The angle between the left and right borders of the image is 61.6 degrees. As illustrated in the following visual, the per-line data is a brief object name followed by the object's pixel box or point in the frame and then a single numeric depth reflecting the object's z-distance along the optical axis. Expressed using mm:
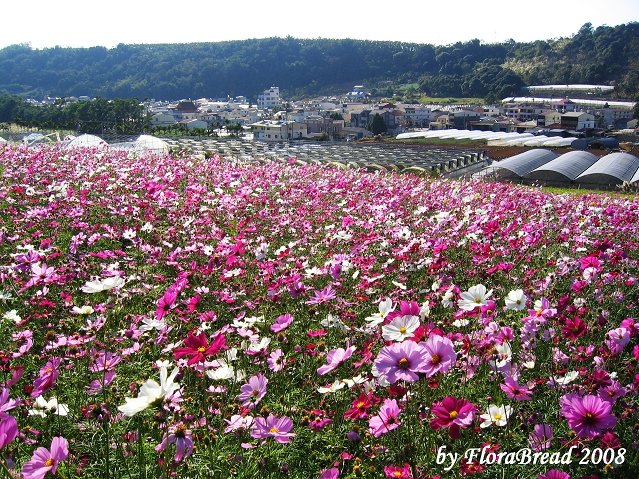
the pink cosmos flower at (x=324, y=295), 2480
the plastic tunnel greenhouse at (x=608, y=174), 23100
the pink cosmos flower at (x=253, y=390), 1894
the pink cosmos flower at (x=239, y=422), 1798
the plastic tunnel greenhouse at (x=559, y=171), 24094
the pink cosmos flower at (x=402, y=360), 1568
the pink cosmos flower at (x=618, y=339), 2219
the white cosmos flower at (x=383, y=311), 2109
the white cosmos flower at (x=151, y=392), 1530
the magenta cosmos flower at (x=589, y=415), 1564
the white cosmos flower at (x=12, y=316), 2527
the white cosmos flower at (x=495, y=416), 1923
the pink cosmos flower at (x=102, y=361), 1944
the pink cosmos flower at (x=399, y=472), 1587
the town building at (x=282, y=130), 64688
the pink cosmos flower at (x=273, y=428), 1661
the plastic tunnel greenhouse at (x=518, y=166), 24938
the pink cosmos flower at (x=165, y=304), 2146
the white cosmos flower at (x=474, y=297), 2180
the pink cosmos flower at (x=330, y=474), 1621
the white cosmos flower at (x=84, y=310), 2234
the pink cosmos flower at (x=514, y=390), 1897
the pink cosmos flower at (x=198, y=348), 1688
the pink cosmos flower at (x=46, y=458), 1450
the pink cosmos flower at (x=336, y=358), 1819
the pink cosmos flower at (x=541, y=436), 1961
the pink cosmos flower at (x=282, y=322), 2206
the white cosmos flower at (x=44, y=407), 1957
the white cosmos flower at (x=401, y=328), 1802
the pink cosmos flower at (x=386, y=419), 1677
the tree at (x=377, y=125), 66500
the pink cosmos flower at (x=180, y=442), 1608
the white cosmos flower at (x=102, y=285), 2185
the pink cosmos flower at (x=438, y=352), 1594
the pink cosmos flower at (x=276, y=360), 2191
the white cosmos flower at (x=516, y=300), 2250
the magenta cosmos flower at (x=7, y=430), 1344
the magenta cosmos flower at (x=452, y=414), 1533
